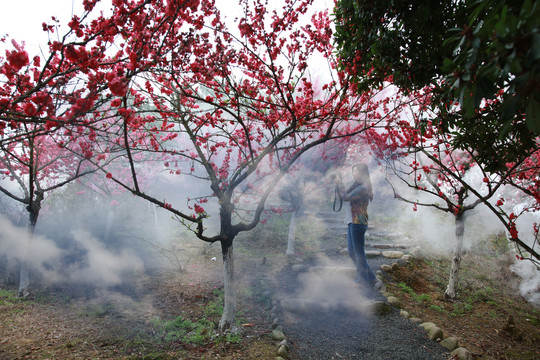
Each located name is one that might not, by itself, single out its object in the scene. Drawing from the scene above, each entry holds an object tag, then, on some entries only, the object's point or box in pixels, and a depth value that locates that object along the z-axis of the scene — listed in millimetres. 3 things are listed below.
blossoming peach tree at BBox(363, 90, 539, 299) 3260
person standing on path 4973
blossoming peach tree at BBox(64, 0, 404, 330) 2908
